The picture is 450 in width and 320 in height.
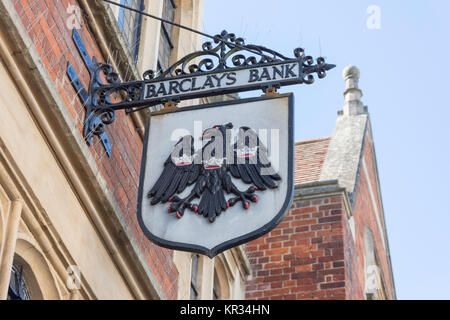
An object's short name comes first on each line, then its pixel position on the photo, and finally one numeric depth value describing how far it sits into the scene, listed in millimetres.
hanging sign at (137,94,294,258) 7607
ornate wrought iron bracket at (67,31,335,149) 8234
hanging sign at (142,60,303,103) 8227
